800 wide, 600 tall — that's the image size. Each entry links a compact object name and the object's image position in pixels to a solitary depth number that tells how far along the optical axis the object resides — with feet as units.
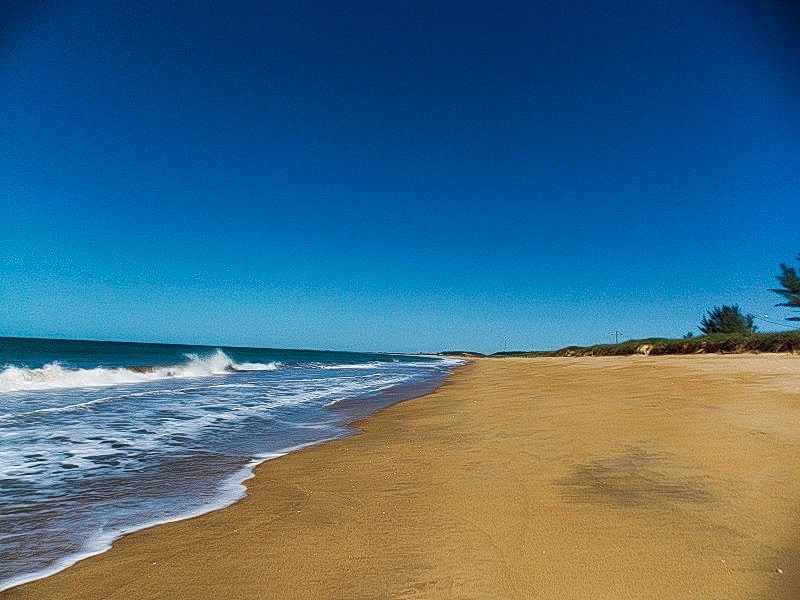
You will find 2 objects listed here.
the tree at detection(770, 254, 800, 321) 99.04
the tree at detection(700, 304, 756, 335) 135.33
